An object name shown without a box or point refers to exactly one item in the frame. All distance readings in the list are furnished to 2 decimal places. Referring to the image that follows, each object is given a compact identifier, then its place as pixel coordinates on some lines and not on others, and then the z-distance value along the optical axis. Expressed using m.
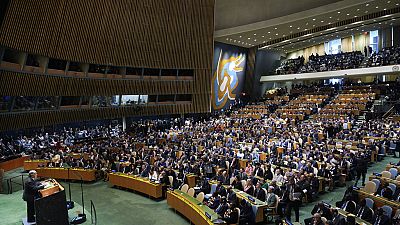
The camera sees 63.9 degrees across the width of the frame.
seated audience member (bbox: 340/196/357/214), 7.93
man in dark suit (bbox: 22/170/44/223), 6.75
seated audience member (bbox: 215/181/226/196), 9.29
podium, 6.08
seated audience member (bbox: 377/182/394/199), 8.35
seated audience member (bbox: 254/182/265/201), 8.99
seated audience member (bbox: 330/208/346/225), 6.71
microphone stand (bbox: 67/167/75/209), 8.70
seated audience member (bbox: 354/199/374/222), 7.38
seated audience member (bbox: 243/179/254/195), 9.53
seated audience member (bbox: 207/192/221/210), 8.67
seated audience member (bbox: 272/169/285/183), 10.47
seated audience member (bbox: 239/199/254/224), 7.92
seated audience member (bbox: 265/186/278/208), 8.63
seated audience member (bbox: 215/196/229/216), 8.12
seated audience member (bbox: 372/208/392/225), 6.86
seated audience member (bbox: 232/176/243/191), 10.03
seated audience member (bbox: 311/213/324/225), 6.71
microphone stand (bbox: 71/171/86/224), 7.93
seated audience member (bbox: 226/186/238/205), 8.62
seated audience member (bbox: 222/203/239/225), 7.70
